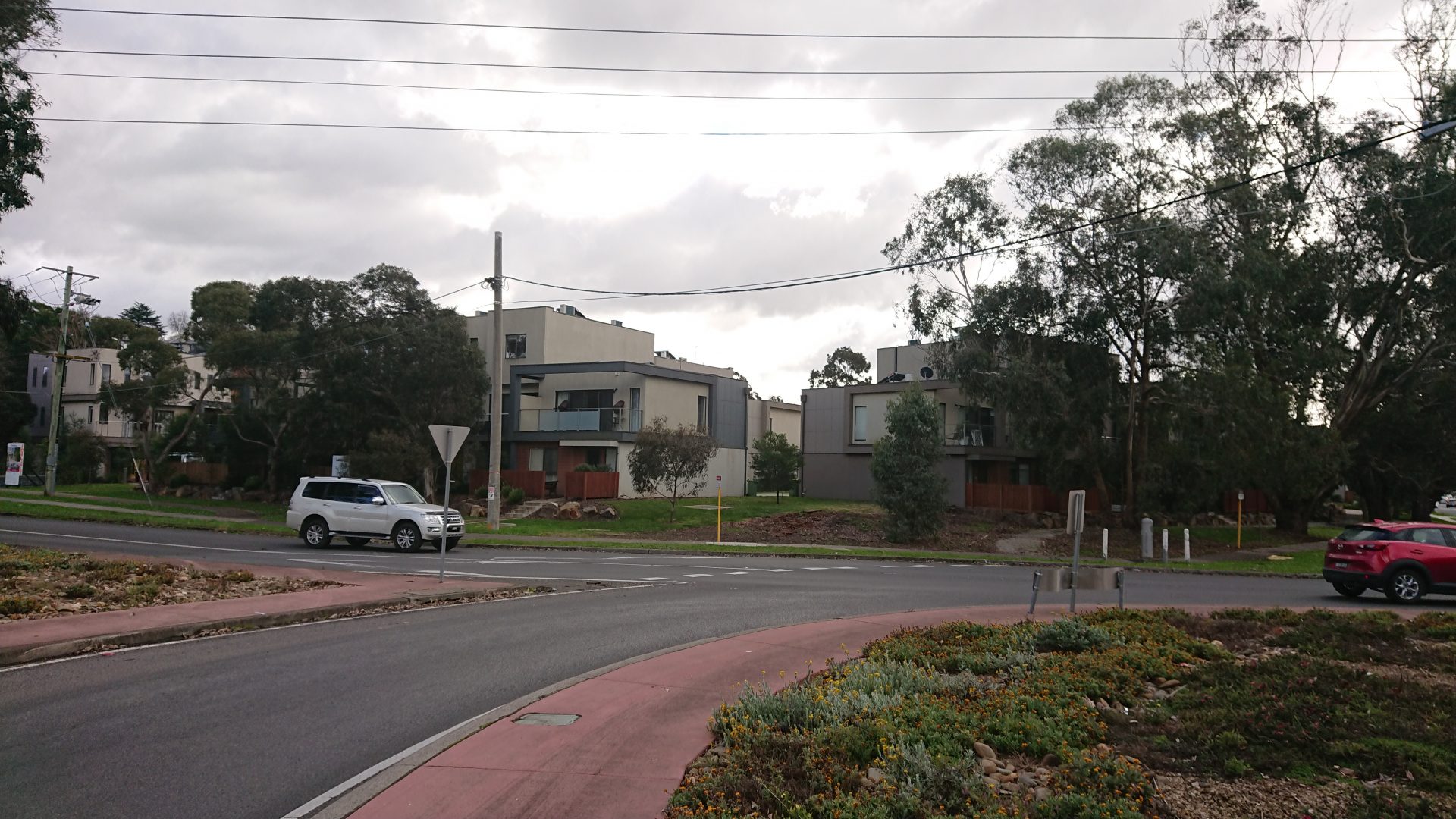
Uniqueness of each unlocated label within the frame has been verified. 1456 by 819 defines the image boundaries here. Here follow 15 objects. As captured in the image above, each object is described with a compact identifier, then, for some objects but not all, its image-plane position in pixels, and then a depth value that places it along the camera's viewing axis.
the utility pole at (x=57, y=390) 44.62
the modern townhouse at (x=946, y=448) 47.34
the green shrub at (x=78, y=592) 13.41
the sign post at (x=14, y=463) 53.31
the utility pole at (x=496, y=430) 31.95
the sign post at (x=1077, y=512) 13.92
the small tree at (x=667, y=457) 36.06
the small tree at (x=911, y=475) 33.47
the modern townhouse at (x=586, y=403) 46.09
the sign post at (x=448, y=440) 18.00
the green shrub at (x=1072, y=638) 10.57
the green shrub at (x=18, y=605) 12.02
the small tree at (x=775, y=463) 47.47
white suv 26.23
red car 17.66
